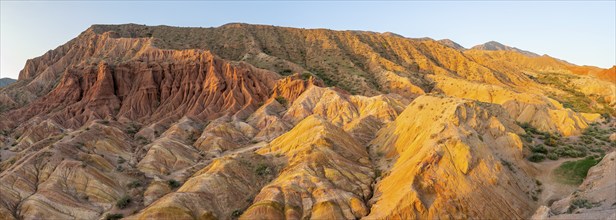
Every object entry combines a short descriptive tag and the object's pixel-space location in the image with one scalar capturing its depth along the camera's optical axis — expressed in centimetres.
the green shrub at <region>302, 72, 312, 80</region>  9344
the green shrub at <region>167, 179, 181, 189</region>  4453
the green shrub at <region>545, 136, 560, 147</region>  4698
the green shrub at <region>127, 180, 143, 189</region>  4475
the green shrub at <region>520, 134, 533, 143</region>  4642
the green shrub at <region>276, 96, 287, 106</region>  8224
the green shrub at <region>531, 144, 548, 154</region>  4401
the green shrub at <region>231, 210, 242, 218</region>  3643
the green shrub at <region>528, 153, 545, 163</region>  4238
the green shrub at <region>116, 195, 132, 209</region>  4050
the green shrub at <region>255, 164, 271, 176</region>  4328
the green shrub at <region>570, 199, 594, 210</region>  2933
